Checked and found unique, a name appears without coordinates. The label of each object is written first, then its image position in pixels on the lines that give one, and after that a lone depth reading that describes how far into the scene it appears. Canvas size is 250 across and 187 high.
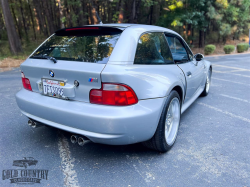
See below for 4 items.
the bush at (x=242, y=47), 18.78
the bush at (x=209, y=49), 17.86
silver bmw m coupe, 2.17
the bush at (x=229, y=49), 18.20
